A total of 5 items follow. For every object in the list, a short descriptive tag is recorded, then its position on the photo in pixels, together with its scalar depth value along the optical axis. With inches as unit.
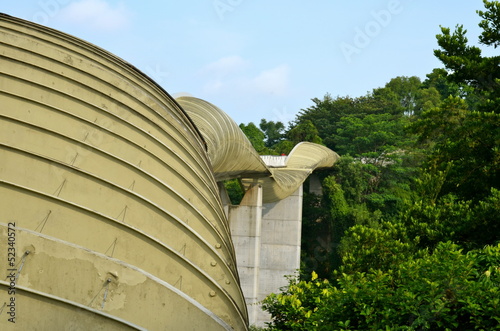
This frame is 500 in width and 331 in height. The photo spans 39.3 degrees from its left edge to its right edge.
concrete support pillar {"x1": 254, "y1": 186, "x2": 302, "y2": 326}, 1357.0
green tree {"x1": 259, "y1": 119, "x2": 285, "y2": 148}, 2920.8
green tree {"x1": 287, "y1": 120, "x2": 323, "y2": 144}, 2303.2
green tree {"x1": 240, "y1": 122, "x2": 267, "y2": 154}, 2519.4
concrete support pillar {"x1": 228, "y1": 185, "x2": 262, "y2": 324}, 1136.2
